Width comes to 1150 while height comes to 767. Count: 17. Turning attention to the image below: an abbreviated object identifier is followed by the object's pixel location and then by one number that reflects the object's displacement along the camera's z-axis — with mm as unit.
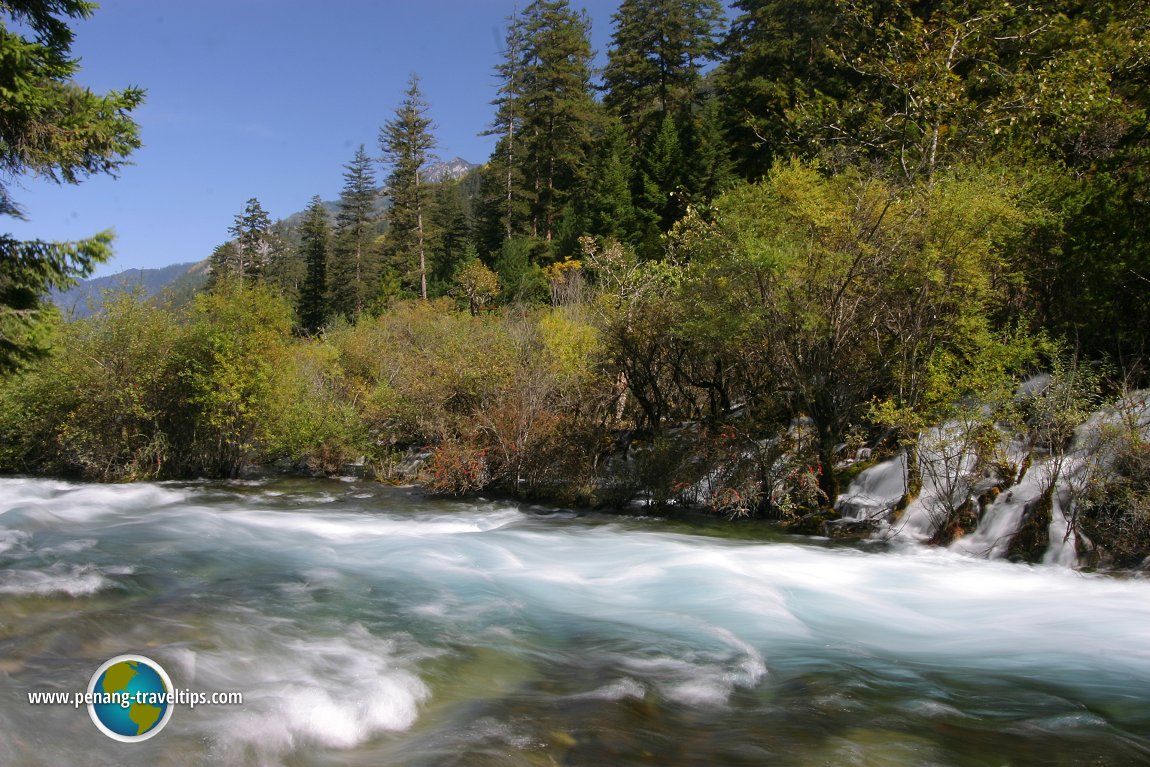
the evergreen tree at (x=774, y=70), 35156
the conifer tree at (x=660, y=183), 44844
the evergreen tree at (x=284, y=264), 78125
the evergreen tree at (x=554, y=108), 51562
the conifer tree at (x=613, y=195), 44875
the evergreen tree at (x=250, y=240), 72875
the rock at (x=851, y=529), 12578
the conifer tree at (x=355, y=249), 62156
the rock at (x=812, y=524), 13102
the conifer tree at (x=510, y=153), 53125
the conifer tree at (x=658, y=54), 50500
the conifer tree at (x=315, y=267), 66312
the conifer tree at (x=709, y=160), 40688
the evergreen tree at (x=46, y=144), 10305
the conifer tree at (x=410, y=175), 51469
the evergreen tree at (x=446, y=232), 59438
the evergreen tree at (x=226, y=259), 70875
